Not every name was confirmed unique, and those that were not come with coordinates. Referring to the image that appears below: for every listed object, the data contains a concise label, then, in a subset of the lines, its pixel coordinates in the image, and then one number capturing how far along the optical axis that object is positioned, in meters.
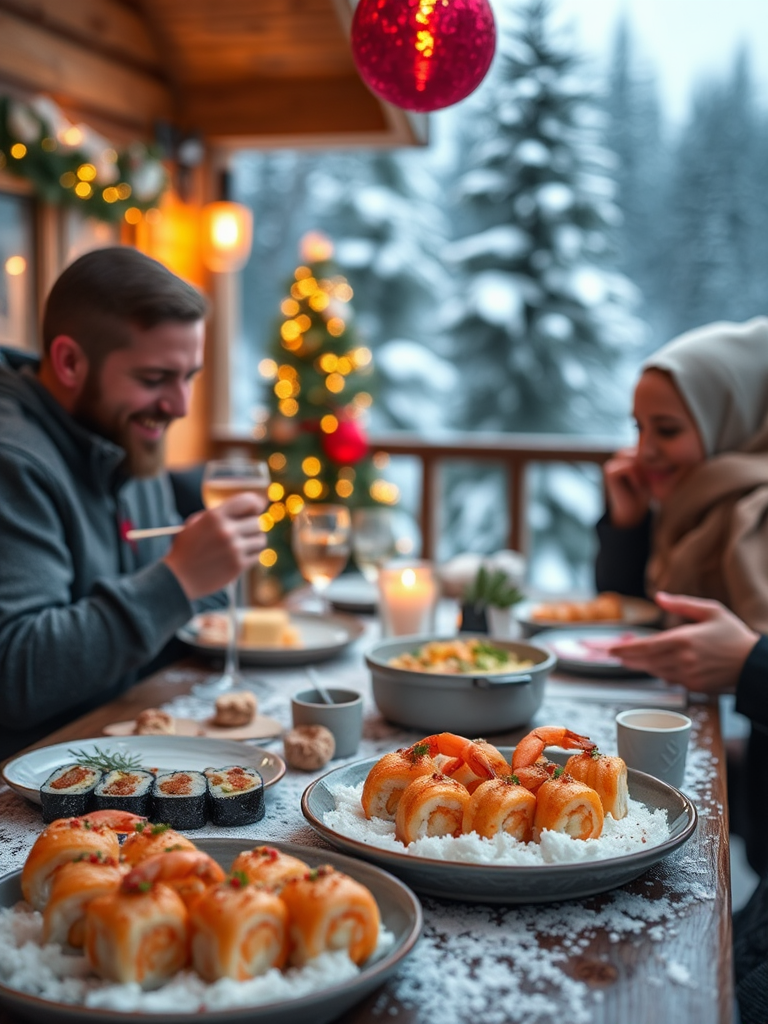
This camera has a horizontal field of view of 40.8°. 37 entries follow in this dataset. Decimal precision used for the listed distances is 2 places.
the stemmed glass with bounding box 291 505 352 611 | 1.91
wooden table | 0.72
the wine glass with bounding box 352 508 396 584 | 2.18
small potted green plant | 1.91
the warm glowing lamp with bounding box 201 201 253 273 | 4.87
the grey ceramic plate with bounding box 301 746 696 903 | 0.83
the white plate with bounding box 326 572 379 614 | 2.27
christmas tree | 4.92
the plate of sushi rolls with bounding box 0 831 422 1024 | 0.66
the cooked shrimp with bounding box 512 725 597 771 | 1.02
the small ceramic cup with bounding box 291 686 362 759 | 1.30
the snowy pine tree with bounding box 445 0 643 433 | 6.63
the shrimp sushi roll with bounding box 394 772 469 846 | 0.90
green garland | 3.55
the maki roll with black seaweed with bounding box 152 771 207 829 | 1.02
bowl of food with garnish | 1.34
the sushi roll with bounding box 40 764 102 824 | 1.00
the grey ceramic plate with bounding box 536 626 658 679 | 1.75
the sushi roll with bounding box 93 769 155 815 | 1.00
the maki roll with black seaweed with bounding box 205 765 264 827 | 1.03
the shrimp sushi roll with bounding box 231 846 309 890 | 0.74
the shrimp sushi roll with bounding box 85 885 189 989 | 0.67
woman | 2.07
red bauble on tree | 4.63
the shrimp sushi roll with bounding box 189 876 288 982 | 0.67
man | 1.49
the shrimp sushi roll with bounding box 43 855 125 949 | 0.72
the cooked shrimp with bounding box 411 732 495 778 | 0.97
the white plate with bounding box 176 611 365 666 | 1.79
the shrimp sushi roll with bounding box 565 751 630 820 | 0.96
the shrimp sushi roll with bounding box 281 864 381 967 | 0.69
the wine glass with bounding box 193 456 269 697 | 1.66
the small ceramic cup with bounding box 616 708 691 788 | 1.19
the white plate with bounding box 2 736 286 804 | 1.16
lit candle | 1.88
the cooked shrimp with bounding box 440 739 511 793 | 0.98
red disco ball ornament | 1.47
